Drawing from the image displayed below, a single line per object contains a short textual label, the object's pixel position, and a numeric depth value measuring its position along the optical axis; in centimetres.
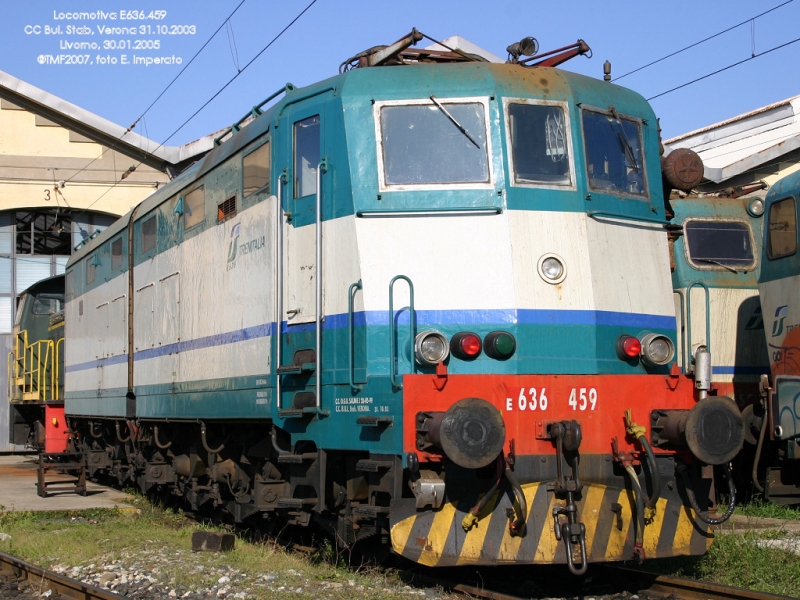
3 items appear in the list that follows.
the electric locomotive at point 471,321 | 638
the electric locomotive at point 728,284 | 1187
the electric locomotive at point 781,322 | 948
